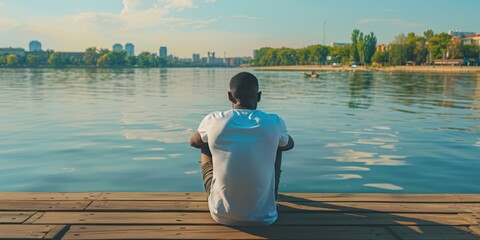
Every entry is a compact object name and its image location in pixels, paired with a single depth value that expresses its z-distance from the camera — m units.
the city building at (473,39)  178.05
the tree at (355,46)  157.25
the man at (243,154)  4.00
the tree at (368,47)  149.50
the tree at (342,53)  181.62
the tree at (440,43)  136.25
